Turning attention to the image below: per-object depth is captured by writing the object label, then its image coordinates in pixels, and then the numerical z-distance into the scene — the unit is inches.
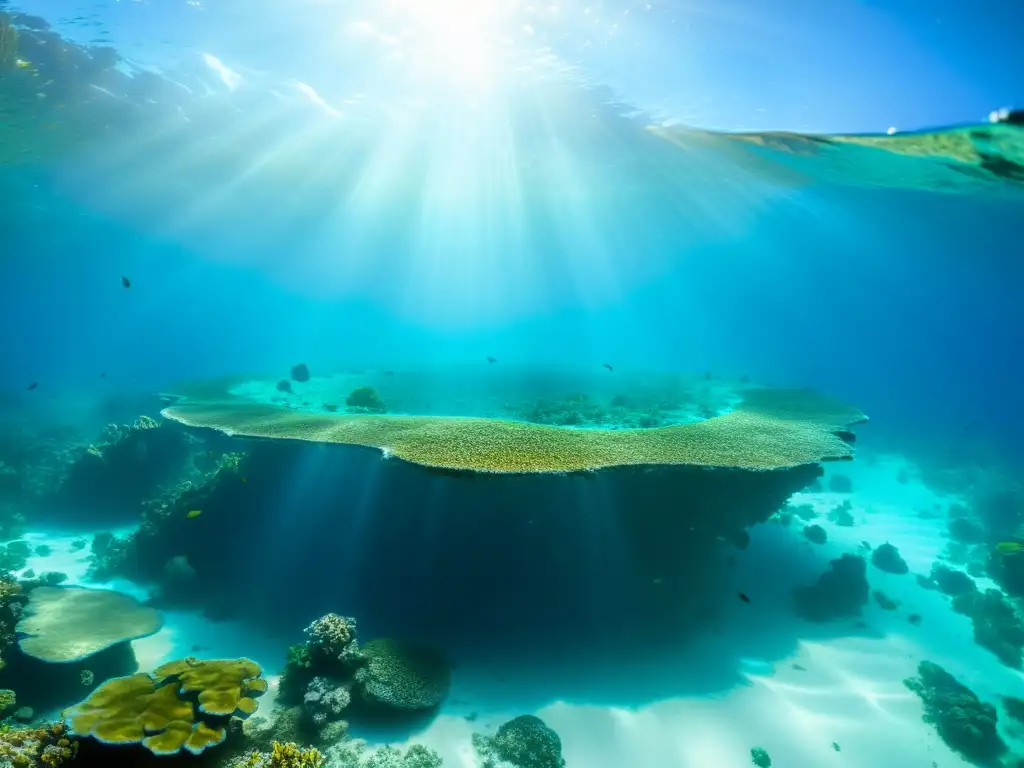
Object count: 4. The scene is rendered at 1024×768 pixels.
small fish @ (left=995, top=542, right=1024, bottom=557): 422.9
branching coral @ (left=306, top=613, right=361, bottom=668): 312.2
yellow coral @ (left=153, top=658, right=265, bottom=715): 221.0
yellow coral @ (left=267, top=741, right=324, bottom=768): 199.6
